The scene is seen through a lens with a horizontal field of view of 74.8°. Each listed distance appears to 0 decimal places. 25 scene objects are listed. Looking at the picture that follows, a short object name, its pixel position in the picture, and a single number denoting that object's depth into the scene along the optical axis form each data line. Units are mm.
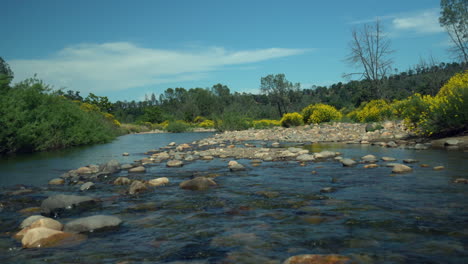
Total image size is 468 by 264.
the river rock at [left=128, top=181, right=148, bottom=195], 5573
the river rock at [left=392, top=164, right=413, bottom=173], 6131
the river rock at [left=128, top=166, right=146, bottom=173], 8328
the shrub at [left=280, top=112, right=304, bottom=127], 26969
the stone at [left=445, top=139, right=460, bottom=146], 9266
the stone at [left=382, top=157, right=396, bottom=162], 7625
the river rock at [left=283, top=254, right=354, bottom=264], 2475
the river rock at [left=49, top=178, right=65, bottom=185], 7094
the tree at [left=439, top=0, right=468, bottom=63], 24734
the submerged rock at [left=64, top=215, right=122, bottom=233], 3631
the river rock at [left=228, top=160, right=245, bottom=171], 7598
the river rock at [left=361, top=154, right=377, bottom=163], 7702
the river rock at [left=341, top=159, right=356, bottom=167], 7234
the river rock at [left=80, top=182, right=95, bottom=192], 6179
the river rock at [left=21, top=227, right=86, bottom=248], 3227
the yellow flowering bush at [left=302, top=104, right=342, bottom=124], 25016
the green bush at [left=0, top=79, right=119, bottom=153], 14781
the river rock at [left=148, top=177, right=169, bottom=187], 6247
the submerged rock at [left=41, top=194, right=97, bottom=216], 4586
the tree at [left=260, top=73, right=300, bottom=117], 62031
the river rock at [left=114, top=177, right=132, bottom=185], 6514
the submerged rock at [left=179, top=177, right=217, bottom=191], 5723
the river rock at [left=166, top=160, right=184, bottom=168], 9016
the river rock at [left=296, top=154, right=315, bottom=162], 8471
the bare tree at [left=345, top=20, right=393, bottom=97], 25591
